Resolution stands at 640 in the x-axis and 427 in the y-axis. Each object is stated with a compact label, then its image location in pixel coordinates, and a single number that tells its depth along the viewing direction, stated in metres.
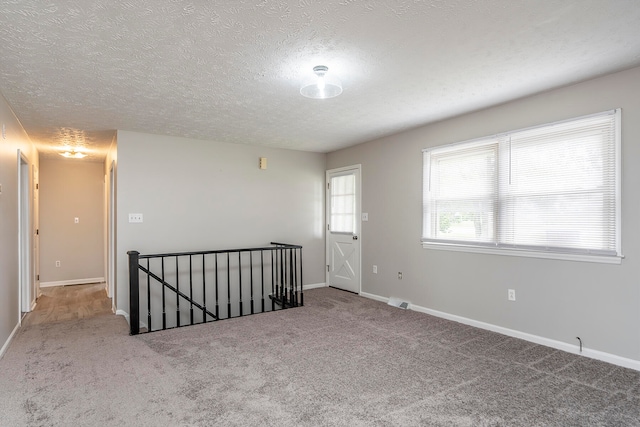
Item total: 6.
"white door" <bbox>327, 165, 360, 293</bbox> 5.83
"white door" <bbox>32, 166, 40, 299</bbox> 5.50
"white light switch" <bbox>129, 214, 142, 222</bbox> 4.71
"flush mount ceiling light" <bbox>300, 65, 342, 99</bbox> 2.85
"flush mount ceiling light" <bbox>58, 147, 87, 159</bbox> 5.80
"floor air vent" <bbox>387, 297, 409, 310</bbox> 4.82
